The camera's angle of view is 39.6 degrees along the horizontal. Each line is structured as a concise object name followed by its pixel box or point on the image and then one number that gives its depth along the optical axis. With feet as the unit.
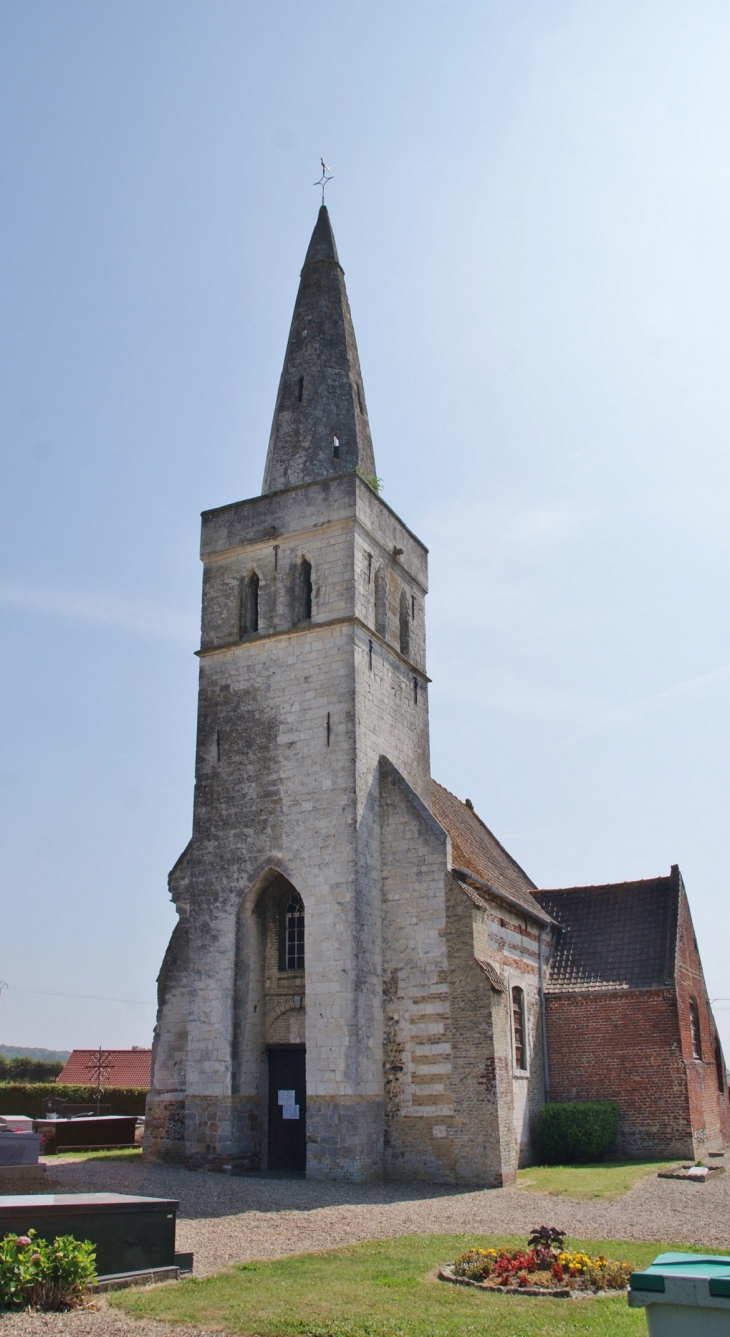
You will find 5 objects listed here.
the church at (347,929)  63.10
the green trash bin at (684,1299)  15.67
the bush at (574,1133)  72.64
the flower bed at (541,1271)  30.91
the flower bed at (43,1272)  27.50
